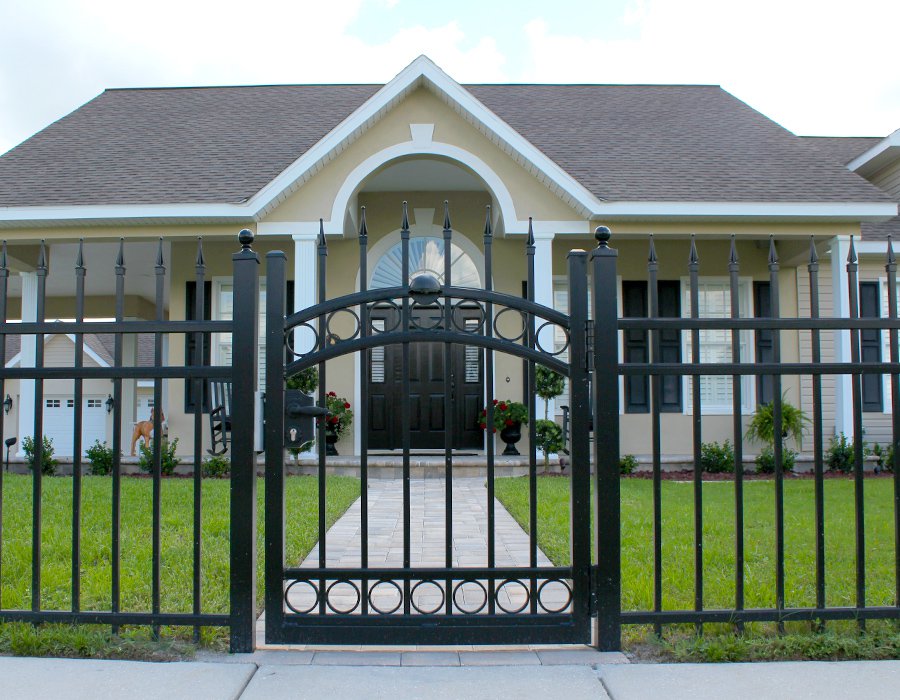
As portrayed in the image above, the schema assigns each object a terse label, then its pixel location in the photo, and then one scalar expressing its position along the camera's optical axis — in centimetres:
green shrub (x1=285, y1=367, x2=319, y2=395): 888
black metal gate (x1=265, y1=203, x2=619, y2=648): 283
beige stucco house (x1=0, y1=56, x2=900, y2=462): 929
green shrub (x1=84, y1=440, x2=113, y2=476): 902
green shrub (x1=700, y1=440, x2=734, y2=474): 921
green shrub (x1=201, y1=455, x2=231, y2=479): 891
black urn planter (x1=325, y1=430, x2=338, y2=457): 964
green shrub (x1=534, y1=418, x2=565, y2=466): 823
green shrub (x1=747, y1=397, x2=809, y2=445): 1006
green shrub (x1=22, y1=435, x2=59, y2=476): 914
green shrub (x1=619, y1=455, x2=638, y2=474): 923
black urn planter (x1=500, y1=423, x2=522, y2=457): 977
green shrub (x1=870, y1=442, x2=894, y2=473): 953
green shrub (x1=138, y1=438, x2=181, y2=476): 788
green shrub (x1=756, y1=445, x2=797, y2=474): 910
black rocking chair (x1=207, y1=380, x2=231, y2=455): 870
